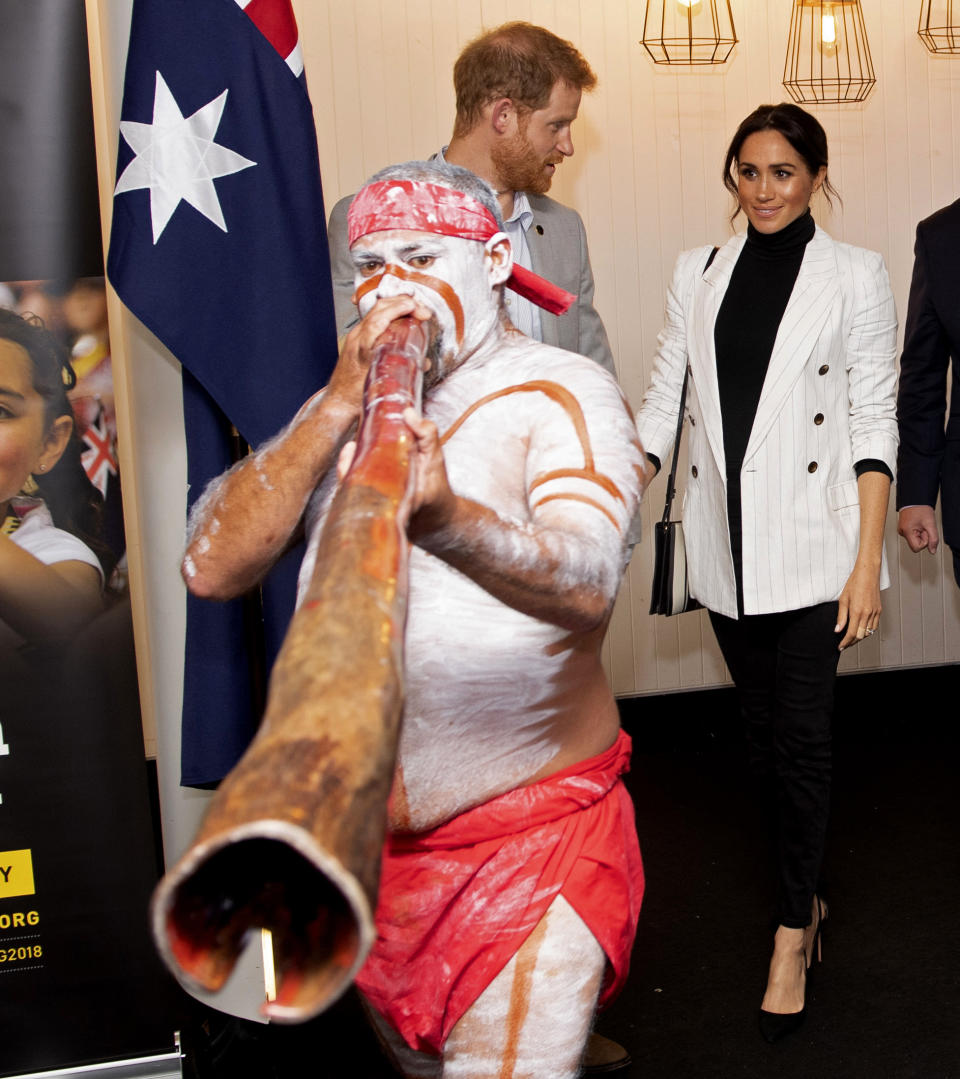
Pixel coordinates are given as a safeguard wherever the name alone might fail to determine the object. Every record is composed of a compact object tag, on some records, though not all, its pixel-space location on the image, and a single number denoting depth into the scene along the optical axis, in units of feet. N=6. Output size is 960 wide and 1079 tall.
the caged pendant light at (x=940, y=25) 13.65
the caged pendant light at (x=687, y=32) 13.00
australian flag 6.22
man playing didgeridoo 3.97
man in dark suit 9.15
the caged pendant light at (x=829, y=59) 13.34
